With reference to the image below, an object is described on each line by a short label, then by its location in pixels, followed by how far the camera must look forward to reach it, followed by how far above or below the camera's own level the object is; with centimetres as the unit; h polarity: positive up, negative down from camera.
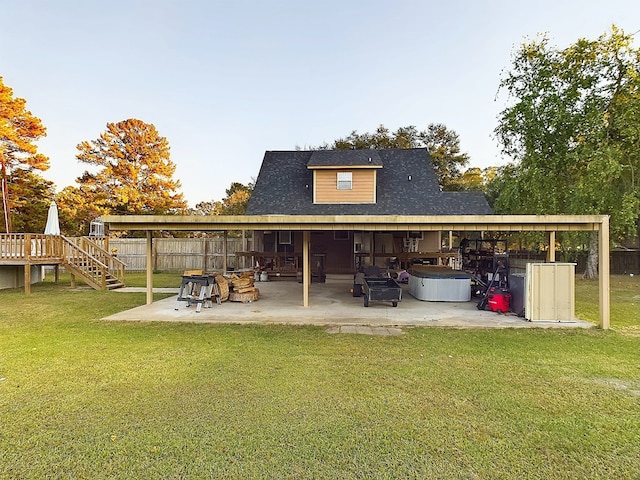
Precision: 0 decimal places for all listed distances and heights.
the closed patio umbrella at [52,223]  1209 +59
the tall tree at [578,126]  1304 +451
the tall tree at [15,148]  1767 +465
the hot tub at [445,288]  957 -118
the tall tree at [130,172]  2241 +442
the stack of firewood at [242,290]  921 -124
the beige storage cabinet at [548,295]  712 -101
